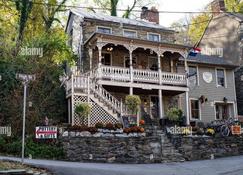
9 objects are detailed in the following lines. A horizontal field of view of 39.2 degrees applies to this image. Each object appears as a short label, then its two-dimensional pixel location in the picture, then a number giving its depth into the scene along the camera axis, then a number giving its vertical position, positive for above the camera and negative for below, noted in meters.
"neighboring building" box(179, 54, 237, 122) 24.88 +2.60
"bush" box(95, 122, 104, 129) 15.74 +0.02
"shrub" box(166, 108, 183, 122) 20.16 +0.58
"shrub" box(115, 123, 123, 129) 16.09 +0.01
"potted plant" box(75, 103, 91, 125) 16.91 +0.81
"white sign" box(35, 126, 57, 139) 13.51 -0.21
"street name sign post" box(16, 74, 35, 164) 10.66 +1.56
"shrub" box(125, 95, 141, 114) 18.41 +1.23
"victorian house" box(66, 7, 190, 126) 18.27 +4.07
